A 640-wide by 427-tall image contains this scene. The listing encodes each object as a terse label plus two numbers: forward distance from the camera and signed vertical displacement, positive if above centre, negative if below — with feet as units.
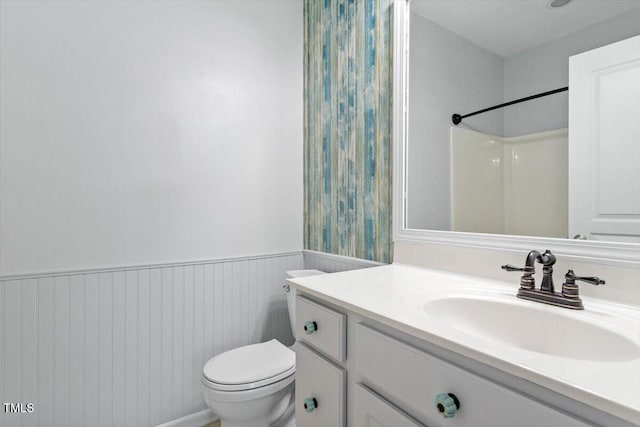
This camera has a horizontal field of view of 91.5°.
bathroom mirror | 2.76 +0.96
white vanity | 1.61 -0.98
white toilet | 4.21 -2.37
